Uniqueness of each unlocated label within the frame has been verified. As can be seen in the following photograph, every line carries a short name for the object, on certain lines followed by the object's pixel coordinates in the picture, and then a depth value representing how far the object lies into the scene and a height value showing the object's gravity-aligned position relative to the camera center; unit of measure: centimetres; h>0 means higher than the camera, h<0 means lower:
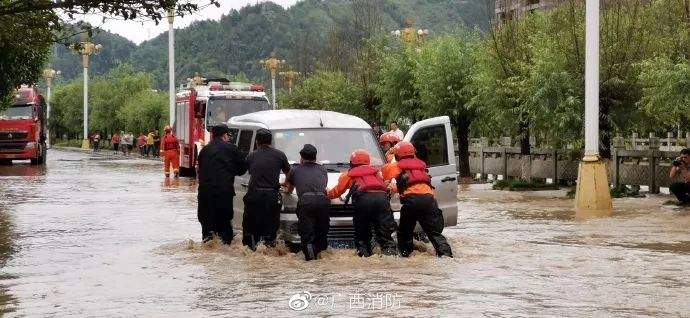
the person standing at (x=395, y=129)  2881 -2
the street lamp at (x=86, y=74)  8564 +412
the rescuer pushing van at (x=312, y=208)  1488 -91
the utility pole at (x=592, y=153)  2355 -47
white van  1705 -17
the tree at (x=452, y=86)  4012 +129
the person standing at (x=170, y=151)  3956 -66
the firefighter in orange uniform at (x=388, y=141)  1739 -17
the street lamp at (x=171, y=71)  5891 +271
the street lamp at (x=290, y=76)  8400 +344
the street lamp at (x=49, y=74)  11914 +506
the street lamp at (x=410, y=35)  5375 +414
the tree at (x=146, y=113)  10338 +131
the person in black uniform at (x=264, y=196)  1537 -79
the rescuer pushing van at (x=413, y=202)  1516 -85
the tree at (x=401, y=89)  4503 +137
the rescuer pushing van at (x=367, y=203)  1499 -85
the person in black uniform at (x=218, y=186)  1605 -70
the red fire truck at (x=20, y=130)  5425 -1
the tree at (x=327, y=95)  5653 +169
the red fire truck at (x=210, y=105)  3862 +71
